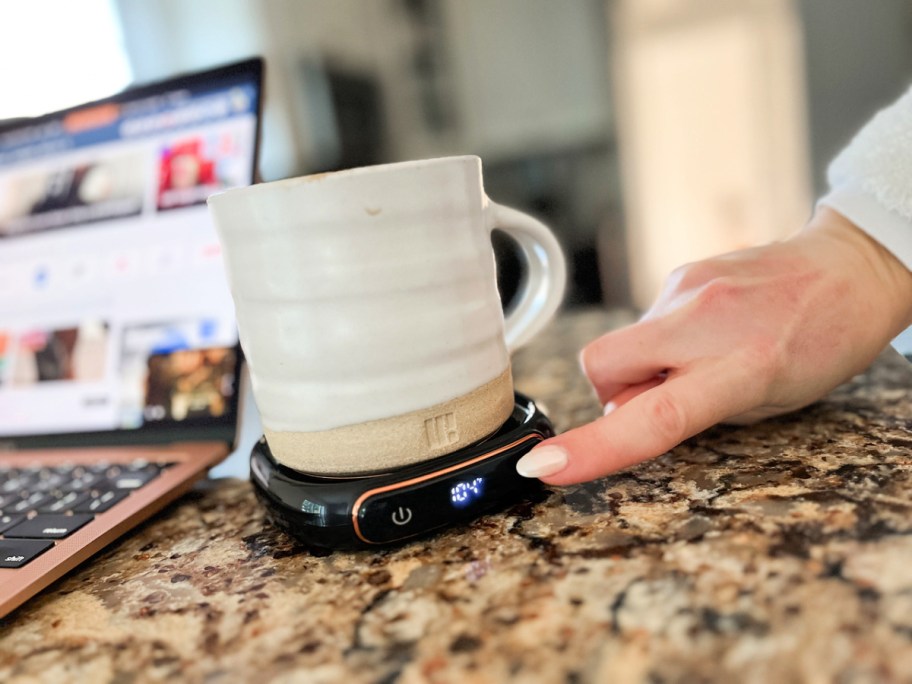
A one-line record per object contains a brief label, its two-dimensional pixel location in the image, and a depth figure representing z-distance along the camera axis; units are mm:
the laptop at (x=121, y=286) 583
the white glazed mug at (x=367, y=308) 331
